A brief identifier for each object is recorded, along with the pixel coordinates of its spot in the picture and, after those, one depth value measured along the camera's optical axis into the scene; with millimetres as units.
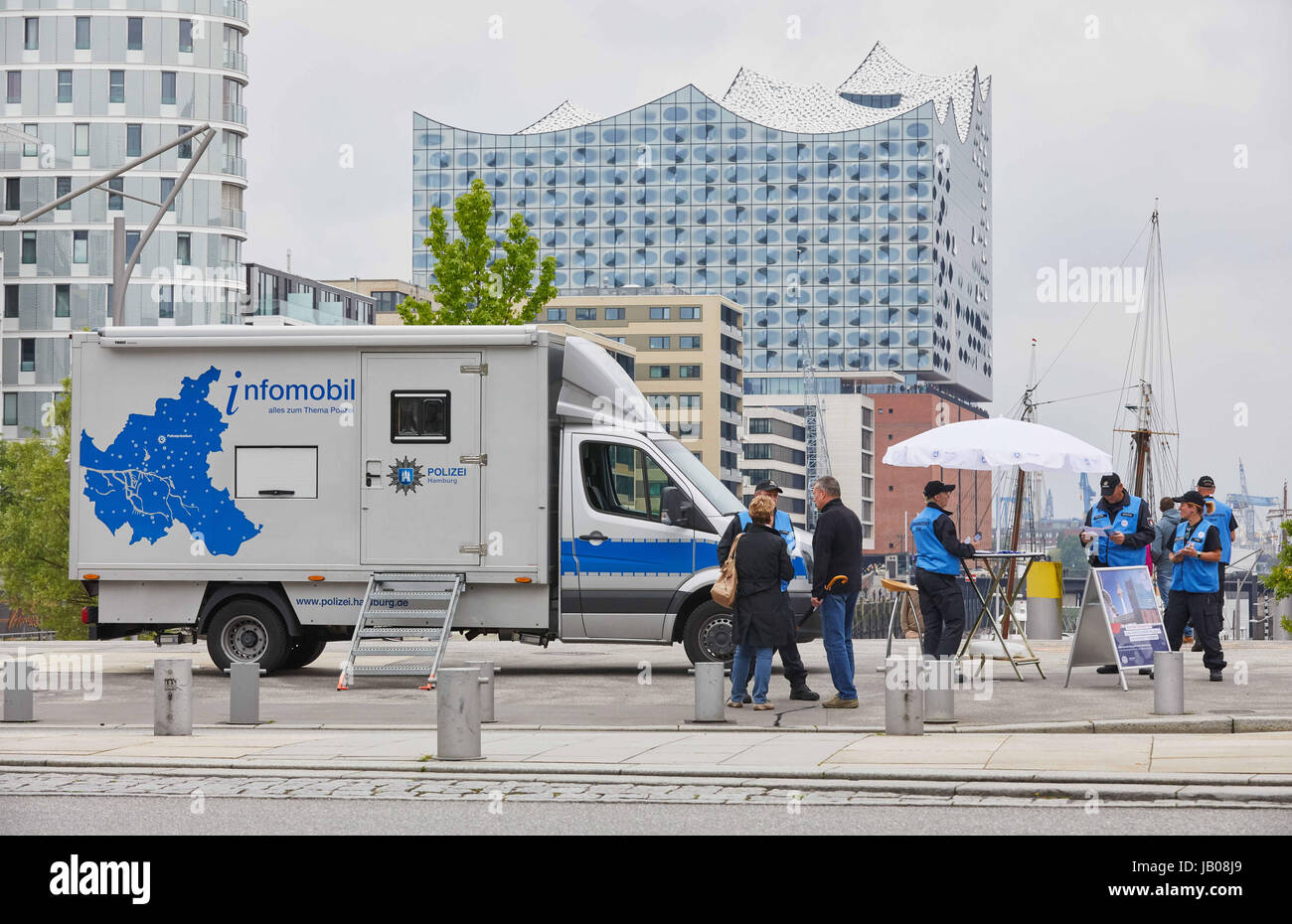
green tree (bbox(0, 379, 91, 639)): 52531
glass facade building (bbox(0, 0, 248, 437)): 84625
